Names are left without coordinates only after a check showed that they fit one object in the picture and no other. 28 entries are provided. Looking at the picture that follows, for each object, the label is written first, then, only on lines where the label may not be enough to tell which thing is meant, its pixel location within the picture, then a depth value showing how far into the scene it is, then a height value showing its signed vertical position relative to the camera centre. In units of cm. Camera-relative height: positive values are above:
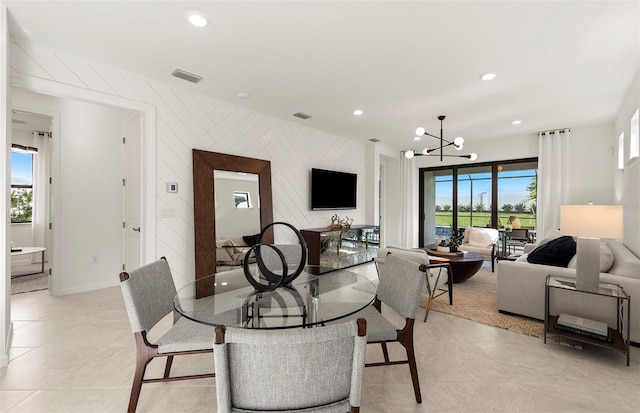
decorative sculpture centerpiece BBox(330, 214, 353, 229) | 545 -32
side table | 219 -96
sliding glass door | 607 +24
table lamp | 242 -22
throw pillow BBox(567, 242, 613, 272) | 270 -50
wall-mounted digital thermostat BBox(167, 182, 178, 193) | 338 +24
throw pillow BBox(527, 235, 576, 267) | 298 -49
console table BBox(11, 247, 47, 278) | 415 -67
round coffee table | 397 -83
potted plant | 442 -58
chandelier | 383 +93
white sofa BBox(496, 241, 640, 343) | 246 -83
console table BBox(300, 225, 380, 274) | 484 -71
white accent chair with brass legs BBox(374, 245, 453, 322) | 313 -76
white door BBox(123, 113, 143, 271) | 403 +19
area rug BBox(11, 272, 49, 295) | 394 -115
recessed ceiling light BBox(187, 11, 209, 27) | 210 +143
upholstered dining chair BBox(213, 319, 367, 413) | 92 -54
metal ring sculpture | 183 -46
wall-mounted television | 523 +35
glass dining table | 155 -62
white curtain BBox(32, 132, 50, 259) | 558 +35
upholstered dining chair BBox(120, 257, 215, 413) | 152 -74
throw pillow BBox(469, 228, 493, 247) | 568 -63
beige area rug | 286 -119
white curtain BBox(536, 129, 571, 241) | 533 +57
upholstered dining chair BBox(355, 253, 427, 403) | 172 -66
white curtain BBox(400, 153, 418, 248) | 747 +15
